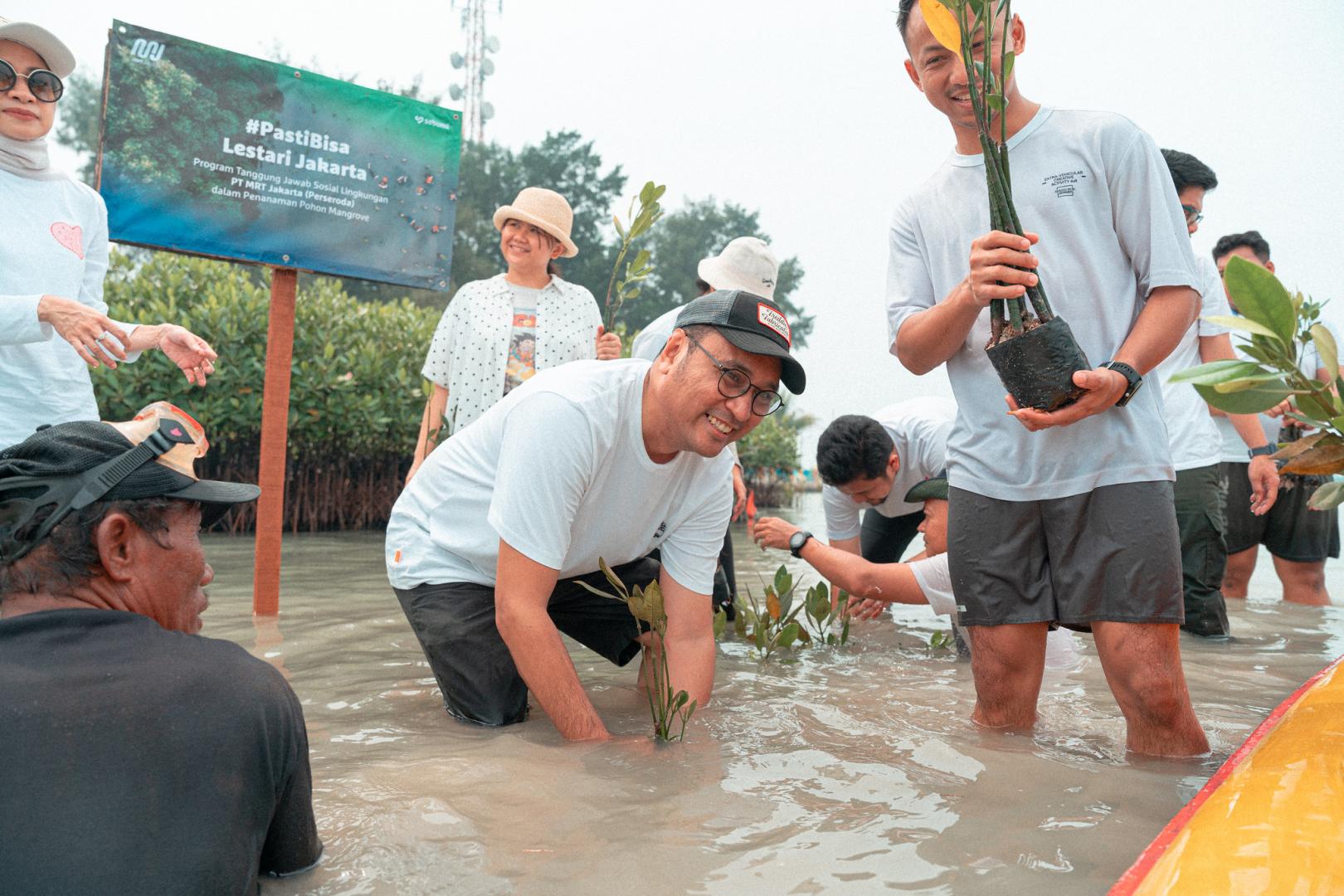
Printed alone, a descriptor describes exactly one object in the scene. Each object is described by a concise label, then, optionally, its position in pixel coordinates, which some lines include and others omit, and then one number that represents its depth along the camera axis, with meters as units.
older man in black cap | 1.45
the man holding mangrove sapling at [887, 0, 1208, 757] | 2.58
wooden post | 5.17
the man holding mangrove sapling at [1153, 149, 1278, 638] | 4.76
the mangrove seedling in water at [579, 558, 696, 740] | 2.89
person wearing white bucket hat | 4.66
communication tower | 44.12
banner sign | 4.70
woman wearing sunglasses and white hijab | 2.84
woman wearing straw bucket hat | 4.84
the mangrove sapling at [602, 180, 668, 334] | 4.04
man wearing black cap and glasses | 2.85
